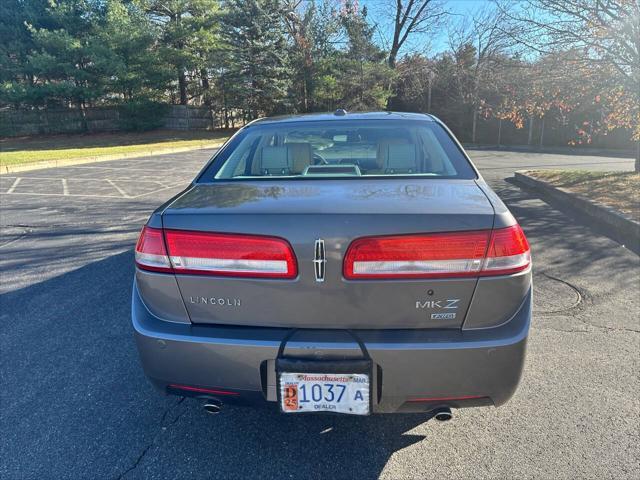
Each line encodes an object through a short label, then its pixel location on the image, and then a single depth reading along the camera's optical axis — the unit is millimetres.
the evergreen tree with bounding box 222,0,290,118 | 24422
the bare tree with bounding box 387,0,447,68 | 29969
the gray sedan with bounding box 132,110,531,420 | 1665
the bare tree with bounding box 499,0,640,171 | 7516
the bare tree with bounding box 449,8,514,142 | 23719
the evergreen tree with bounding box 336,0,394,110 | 26125
